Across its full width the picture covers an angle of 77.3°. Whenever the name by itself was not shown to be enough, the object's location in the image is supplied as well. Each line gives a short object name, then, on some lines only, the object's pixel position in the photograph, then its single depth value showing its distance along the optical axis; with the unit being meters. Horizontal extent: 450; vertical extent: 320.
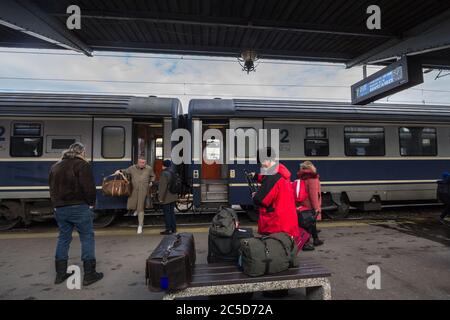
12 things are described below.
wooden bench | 2.72
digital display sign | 6.21
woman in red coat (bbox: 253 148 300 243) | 3.19
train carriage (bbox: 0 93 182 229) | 7.17
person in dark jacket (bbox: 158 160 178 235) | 6.38
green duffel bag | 2.82
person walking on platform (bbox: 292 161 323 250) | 5.15
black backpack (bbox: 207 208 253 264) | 3.29
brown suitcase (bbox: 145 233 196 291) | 2.60
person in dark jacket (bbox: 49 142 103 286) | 3.88
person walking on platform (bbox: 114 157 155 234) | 6.72
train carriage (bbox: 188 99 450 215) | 7.88
